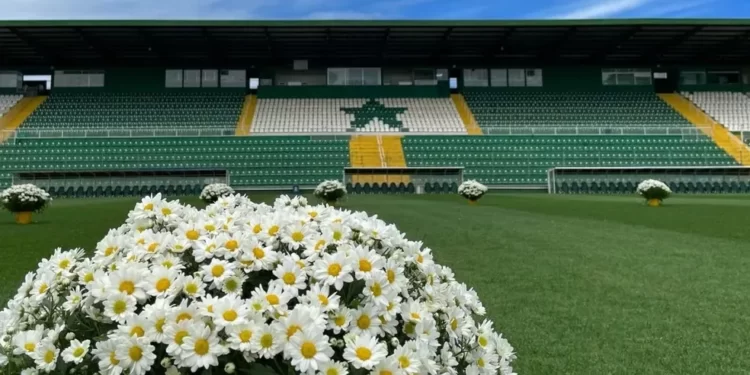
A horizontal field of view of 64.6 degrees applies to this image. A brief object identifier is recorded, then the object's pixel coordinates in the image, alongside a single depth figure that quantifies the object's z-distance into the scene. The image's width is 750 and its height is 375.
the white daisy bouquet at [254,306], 1.51
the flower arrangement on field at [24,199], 12.71
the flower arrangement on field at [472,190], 19.09
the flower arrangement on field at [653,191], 17.09
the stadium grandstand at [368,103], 30.33
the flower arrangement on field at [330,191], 18.49
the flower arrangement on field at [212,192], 18.06
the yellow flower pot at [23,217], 13.16
